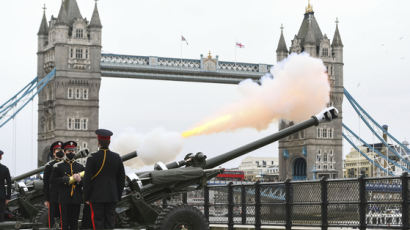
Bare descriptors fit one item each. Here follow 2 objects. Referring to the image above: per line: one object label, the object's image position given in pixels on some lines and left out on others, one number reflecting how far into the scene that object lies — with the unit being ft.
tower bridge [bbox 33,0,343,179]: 303.48
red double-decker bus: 367.45
